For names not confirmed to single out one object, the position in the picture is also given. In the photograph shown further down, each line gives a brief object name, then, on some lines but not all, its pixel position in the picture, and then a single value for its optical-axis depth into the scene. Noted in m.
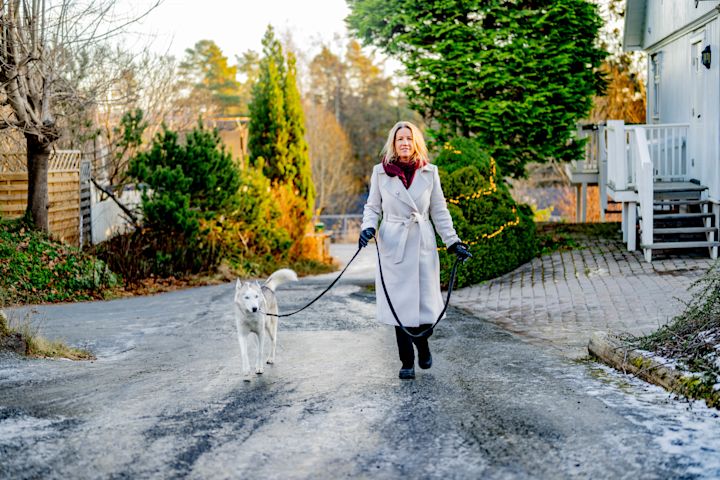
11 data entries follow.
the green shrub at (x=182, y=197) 18.36
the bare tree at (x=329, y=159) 50.28
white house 14.74
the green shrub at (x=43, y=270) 14.93
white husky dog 7.35
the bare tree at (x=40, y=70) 14.55
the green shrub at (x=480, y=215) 14.16
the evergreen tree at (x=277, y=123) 23.98
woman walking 7.15
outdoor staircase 14.45
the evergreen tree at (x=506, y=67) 19.06
